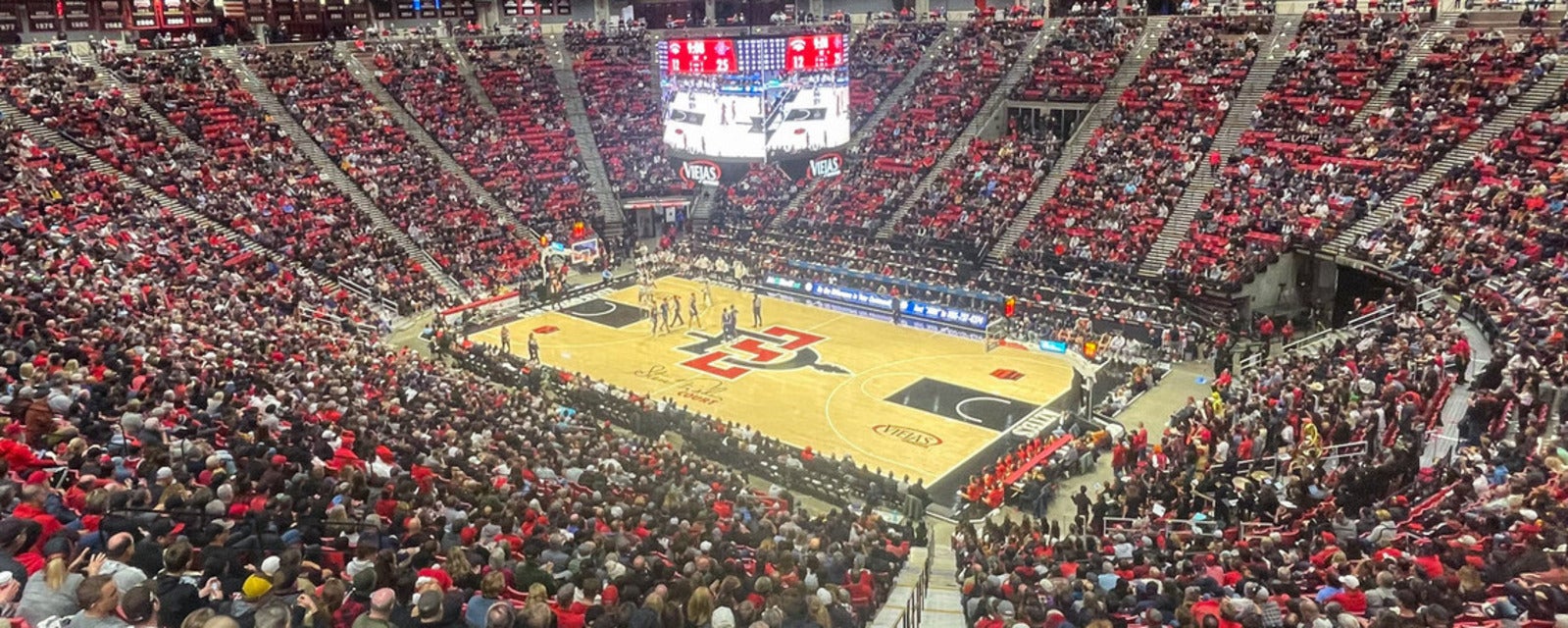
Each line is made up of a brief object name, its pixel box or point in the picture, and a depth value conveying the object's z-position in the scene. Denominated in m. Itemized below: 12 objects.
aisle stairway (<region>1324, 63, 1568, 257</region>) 34.22
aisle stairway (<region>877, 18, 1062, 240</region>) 45.91
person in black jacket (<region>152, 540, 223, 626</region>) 8.02
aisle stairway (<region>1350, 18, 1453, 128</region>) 39.38
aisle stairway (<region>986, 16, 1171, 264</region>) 42.72
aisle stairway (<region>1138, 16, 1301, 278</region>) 38.47
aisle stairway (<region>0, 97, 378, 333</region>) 38.28
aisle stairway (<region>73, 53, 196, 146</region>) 43.97
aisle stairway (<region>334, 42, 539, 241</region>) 47.53
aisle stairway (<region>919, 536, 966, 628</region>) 15.63
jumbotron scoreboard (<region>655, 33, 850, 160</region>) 37.62
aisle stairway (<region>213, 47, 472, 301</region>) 42.56
